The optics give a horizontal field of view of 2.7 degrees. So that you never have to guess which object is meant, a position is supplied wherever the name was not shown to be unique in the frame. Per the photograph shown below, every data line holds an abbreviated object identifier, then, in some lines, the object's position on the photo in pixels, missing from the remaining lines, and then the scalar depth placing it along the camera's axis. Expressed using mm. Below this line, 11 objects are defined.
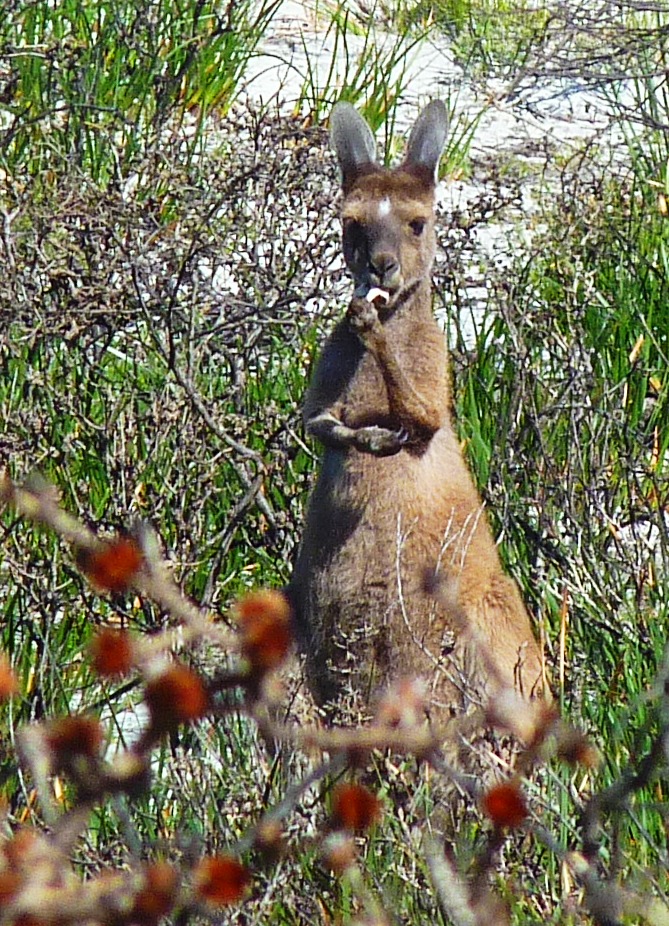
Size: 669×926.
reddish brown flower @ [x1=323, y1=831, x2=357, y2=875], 9791
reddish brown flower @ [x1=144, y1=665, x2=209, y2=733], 7122
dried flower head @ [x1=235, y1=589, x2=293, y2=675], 7386
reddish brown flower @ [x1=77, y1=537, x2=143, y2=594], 7531
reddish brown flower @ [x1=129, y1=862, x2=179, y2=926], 7355
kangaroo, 14974
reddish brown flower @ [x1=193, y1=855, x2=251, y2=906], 7304
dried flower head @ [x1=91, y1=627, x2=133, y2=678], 7266
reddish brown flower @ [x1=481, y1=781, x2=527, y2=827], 7751
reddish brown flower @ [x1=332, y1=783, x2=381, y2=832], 7726
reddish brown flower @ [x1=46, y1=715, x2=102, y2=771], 7185
